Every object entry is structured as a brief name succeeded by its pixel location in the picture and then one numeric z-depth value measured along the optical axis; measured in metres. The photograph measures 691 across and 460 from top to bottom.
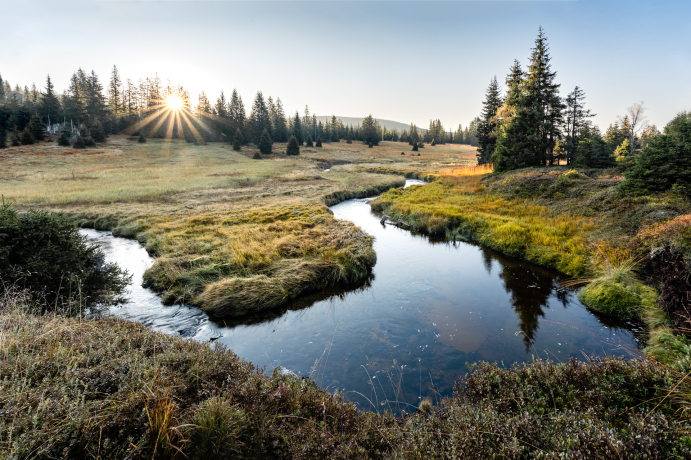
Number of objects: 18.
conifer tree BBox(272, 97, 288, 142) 78.84
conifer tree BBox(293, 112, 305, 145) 78.94
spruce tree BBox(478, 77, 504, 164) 39.31
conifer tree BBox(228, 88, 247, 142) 81.31
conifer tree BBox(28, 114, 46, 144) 52.97
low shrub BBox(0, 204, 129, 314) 6.03
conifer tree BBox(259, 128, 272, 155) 60.22
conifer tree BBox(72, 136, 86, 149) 51.56
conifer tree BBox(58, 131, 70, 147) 52.12
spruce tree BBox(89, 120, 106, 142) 57.50
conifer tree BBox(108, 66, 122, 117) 82.00
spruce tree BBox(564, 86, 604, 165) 34.28
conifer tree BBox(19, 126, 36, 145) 50.19
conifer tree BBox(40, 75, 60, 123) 62.97
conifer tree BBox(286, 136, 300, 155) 61.47
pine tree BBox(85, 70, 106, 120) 68.44
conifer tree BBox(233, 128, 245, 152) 64.50
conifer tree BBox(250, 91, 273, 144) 74.14
